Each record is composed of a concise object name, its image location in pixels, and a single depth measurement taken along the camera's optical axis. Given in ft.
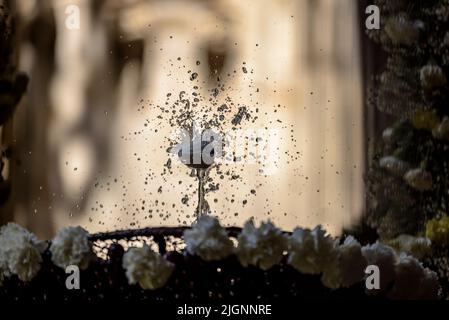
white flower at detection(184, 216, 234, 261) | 7.26
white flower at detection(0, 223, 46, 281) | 7.49
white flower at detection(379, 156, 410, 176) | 12.60
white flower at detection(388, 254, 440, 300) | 7.46
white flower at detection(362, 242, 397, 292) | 7.44
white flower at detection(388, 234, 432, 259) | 11.79
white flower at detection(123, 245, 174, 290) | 7.25
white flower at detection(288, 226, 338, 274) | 7.21
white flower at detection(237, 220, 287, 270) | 7.21
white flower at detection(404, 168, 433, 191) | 12.17
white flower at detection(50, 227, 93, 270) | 7.44
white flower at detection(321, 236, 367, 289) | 7.23
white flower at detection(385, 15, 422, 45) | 12.78
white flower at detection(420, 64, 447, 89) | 12.15
